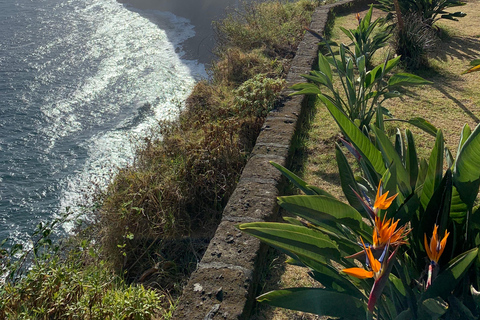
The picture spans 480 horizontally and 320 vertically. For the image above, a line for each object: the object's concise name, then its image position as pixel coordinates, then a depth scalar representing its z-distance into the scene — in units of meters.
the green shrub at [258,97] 4.02
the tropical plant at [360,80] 3.24
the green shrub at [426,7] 5.66
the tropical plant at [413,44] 4.96
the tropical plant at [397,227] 1.44
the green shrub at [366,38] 4.22
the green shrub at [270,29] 5.95
